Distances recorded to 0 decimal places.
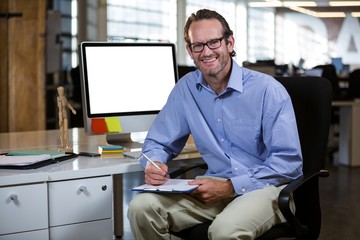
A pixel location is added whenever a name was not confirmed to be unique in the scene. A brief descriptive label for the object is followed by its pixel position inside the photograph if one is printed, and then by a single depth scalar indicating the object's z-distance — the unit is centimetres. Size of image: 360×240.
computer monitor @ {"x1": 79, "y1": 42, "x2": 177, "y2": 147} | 307
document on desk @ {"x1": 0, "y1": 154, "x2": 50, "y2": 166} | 234
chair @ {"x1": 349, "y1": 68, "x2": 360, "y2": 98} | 846
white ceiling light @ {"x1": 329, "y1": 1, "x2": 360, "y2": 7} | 1347
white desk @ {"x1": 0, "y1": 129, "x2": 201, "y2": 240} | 220
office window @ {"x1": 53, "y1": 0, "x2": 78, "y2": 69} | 900
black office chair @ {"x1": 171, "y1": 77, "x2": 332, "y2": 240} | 238
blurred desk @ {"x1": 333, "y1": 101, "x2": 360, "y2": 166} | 720
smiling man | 237
